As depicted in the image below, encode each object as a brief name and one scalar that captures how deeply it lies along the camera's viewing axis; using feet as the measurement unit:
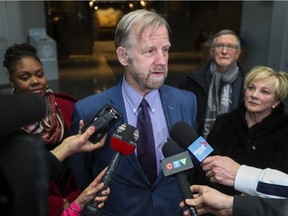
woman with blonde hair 6.20
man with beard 4.64
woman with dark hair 5.57
